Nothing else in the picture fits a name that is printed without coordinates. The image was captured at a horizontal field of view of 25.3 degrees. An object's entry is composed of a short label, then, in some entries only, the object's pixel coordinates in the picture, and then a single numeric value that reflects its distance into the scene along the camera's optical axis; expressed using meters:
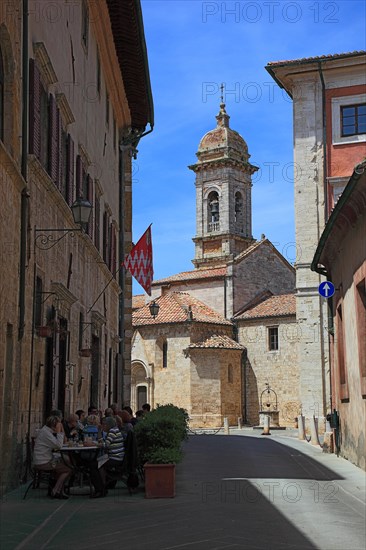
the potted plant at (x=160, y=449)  11.07
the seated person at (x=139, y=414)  17.27
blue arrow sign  18.91
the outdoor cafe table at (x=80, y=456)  11.30
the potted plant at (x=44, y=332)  12.34
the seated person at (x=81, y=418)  13.85
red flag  21.06
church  46.88
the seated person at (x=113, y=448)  11.69
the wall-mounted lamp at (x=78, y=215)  13.36
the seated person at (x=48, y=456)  11.09
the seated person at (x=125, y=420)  13.16
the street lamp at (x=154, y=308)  28.79
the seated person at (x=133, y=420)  15.32
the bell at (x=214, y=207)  62.31
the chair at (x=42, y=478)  11.12
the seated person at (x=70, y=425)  13.46
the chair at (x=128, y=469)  11.66
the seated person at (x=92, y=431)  13.12
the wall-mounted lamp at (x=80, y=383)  17.30
